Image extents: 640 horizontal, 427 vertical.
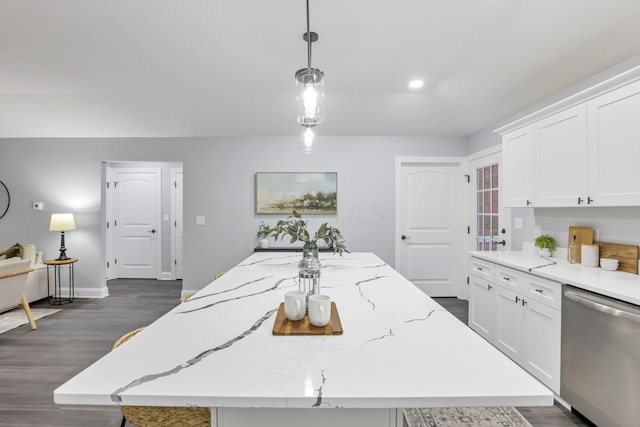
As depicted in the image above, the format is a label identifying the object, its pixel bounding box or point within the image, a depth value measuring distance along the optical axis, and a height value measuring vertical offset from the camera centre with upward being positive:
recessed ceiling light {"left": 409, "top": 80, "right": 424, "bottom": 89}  2.93 +1.23
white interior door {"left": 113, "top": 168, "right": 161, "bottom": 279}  5.70 -0.21
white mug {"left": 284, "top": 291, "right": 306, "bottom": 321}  1.16 -0.36
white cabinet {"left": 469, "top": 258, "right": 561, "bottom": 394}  2.04 -0.83
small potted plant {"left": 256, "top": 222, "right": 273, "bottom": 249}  4.26 -0.37
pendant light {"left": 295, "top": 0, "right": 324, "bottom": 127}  1.55 +0.60
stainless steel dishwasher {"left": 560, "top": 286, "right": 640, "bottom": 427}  1.56 -0.82
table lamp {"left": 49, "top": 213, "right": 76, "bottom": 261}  4.11 -0.17
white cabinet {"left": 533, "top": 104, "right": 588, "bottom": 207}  2.17 +0.39
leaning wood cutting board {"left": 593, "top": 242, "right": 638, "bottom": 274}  2.04 -0.30
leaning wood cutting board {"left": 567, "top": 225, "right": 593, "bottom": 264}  2.35 -0.20
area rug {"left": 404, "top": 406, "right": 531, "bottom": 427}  1.90 -1.31
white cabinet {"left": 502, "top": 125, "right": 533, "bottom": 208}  2.69 +0.40
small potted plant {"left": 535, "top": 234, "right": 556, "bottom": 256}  2.71 -0.30
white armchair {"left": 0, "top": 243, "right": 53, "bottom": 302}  4.06 -0.87
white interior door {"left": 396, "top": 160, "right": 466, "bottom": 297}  4.39 -0.19
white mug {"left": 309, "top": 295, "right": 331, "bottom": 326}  1.11 -0.36
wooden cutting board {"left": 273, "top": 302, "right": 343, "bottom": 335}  1.09 -0.42
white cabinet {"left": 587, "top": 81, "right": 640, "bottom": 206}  1.82 +0.40
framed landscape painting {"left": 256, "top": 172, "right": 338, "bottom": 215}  4.37 +0.27
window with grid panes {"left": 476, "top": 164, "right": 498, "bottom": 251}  3.71 +0.04
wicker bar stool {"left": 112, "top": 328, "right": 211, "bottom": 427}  1.05 -0.71
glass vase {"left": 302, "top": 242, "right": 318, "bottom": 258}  1.57 -0.20
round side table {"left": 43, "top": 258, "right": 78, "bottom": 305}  4.25 -1.03
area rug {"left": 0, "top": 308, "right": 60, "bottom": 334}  3.38 -1.24
